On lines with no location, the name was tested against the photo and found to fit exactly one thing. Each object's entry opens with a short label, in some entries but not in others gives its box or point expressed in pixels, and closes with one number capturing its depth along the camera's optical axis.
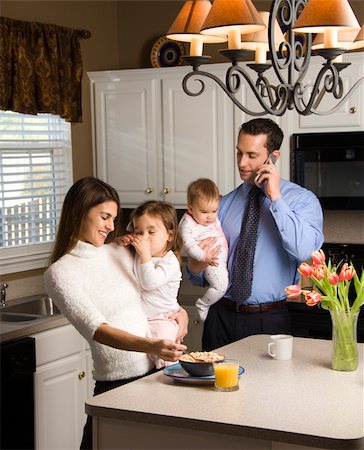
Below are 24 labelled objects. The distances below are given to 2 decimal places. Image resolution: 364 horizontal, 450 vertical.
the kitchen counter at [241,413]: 2.18
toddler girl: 3.03
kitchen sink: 4.35
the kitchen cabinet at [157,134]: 4.88
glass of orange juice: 2.51
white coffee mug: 2.94
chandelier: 2.45
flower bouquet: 2.80
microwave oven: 4.54
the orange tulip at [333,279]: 2.79
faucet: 4.51
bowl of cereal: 2.60
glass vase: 2.80
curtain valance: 4.57
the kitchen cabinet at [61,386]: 4.06
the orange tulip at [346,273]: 2.80
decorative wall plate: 5.19
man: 3.61
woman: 2.73
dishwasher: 3.85
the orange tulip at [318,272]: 2.81
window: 4.70
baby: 3.80
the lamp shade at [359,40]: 2.94
